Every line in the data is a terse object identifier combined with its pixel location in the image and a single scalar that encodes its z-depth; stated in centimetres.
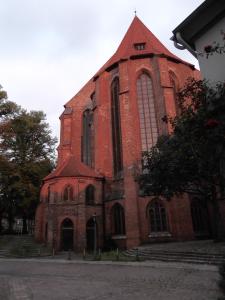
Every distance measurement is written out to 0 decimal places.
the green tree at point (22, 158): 2838
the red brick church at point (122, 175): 2364
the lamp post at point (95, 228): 2447
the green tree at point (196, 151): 583
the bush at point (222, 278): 496
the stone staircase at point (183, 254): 1393
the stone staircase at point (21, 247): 2355
